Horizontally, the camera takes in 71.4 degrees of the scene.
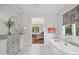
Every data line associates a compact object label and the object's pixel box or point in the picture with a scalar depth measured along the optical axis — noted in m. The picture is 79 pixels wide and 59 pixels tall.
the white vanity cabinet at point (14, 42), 1.24
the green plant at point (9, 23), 1.21
